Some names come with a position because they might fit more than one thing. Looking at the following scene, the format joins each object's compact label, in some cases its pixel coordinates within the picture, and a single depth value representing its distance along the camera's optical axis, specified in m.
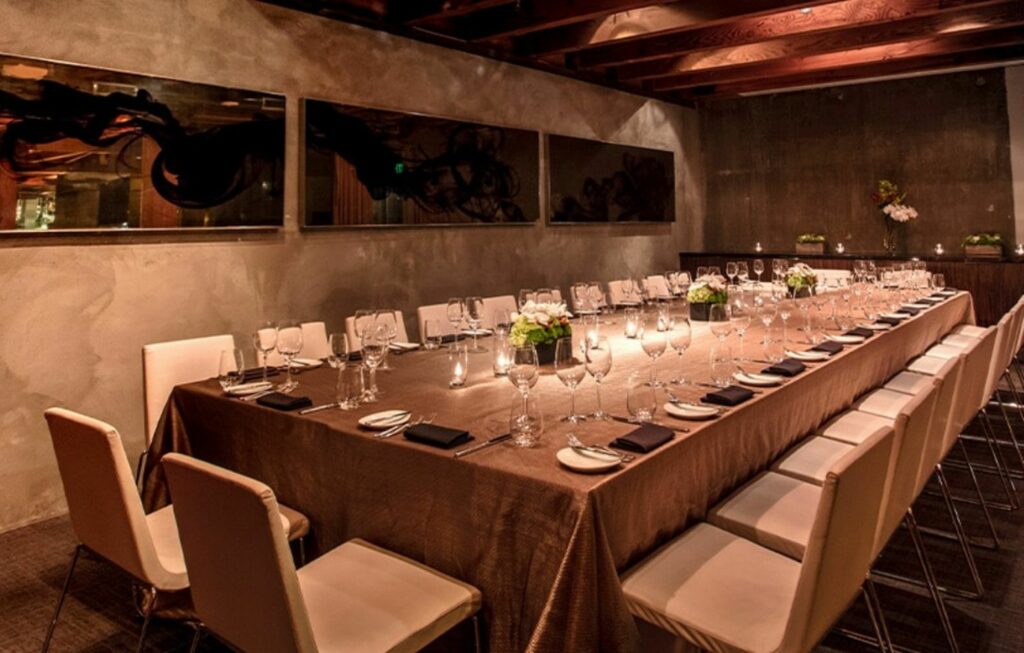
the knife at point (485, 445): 1.79
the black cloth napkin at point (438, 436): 1.85
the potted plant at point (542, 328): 2.77
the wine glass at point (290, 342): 2.76
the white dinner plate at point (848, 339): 3.31
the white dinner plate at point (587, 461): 1.64
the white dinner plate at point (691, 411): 2.07
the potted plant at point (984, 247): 7.05
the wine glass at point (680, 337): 2.71
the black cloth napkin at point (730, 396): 2.21
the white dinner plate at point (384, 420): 2.05
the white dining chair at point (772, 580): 1.44
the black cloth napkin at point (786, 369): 2.62
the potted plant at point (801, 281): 4.90
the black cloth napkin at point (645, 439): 1.79
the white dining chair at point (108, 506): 1.78
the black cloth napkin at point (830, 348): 3.03
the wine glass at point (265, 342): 2.83
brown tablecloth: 1.54
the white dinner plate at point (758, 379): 2.48
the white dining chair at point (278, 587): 1.37
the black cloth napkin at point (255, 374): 2.82
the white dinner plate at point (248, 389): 2.53
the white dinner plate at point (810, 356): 2.89
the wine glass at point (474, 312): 3.59
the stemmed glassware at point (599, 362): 2.17
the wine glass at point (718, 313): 3.68
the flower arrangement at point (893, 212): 7.82
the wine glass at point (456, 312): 3.51
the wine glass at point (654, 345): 2.53
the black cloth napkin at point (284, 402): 2.30
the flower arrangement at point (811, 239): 8.28
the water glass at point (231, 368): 2.71
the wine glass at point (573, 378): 2.10
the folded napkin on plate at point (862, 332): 3.48
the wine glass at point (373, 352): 2.46
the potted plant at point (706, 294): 3.93
